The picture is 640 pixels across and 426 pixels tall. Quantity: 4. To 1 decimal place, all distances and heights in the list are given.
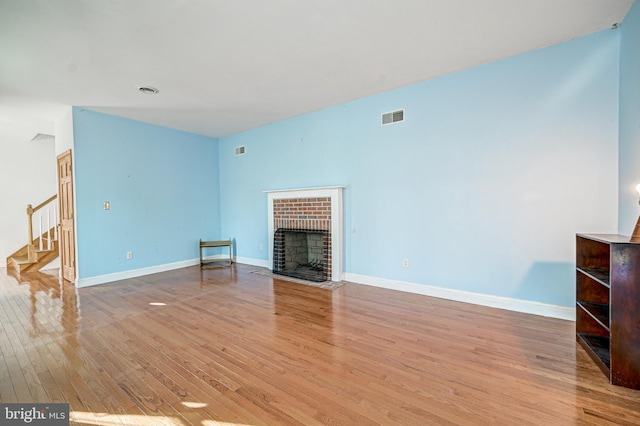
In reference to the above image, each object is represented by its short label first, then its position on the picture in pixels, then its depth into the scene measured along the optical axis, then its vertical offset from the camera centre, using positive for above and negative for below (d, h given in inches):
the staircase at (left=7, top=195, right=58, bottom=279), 208.8 -31.6
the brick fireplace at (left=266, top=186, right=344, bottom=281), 167.2 -17.1
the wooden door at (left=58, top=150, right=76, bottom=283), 167.8 -5.5
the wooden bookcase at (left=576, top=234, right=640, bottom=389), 67.4 -28.3
